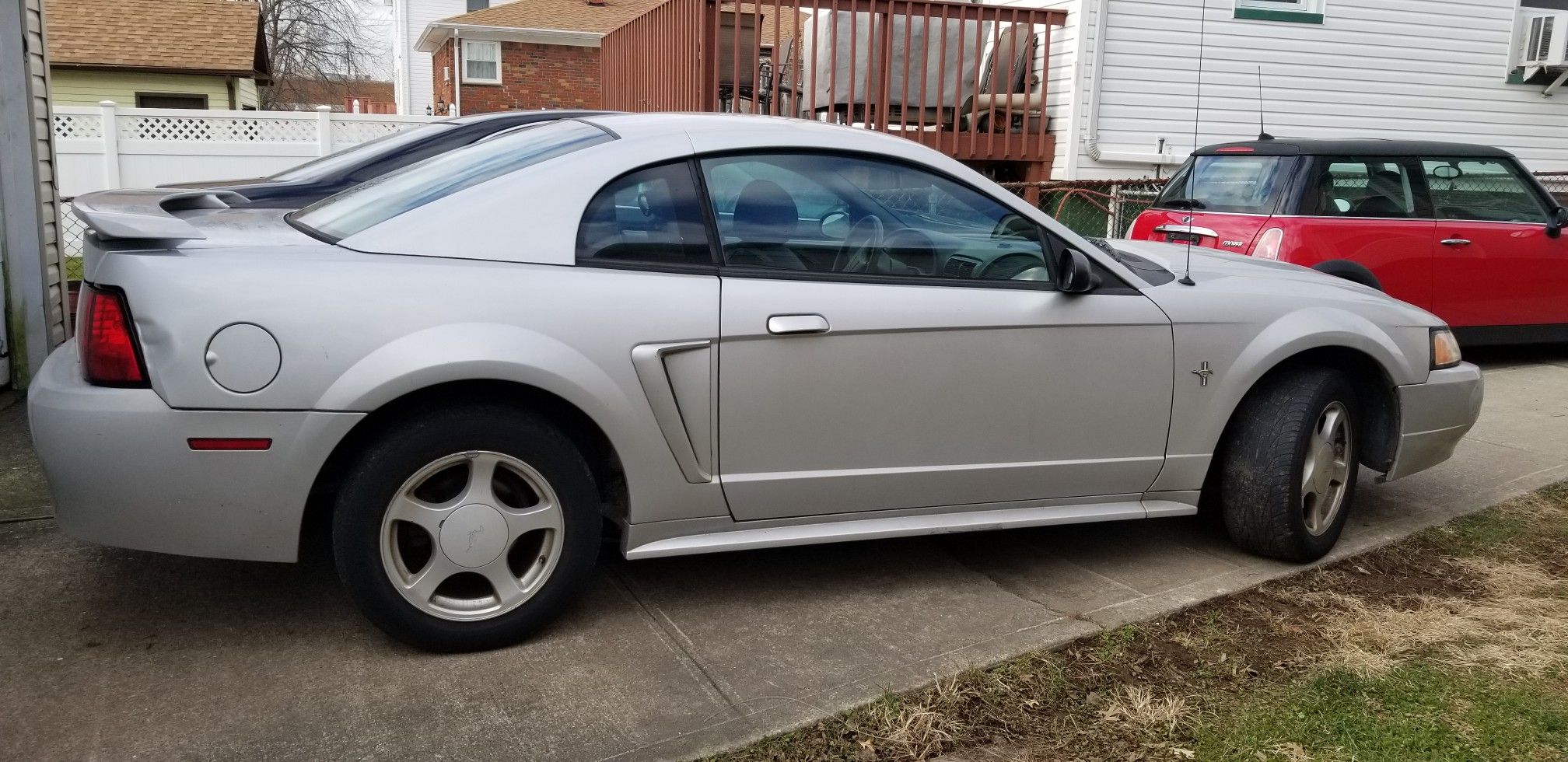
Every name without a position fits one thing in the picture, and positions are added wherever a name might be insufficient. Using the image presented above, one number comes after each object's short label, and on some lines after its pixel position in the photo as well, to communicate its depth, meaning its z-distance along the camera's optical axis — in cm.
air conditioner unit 1358
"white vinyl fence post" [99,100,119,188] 1775
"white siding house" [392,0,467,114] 3462
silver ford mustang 311
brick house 3005
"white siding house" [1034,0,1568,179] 1242
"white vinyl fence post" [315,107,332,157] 1823
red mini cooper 759
